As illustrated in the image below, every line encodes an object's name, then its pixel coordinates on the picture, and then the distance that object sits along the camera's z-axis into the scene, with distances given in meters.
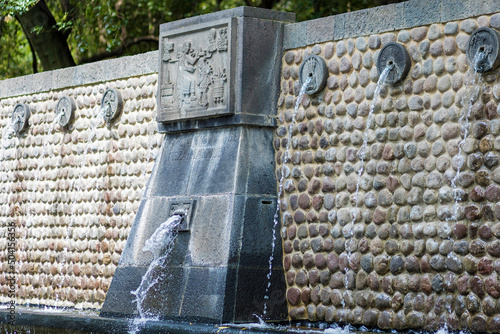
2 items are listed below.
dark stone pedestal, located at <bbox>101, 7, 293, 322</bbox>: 8.33
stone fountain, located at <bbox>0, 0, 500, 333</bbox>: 7.34
